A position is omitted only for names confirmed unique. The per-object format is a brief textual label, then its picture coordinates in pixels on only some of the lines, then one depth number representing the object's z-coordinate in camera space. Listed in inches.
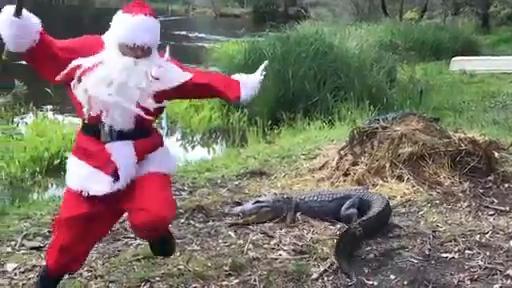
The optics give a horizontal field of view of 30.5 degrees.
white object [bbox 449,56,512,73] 488.1
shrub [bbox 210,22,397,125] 353.1
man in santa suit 133.9
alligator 192.4
